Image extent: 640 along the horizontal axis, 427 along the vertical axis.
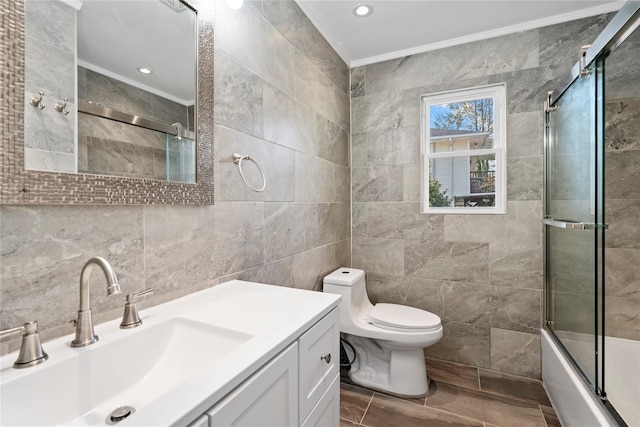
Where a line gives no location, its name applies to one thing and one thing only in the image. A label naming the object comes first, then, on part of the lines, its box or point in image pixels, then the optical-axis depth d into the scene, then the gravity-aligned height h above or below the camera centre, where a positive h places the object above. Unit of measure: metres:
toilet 1.88 -0.83
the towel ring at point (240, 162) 1.33 +0.22
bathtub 1.29 -0.88
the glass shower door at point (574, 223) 1.54 -0.08
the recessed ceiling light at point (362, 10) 1.91 +1.33
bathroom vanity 0.57 -0.37
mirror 0.70 +0.30
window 2.22 +0.46
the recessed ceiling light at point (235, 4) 1.30 +0.93
